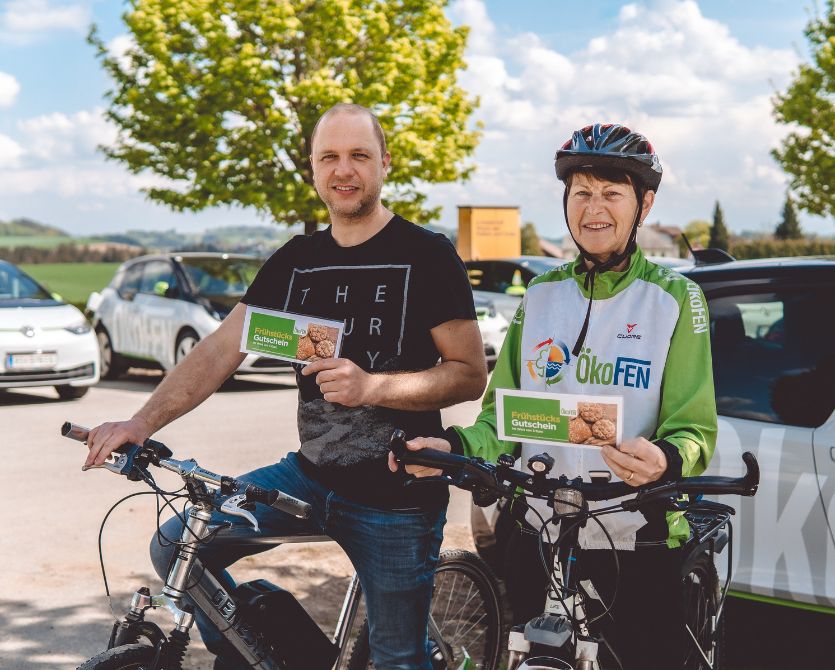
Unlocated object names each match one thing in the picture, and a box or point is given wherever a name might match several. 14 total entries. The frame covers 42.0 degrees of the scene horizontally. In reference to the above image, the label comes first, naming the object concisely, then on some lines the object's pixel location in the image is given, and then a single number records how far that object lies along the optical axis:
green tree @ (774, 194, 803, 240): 86.44
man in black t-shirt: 2.97
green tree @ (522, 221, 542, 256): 97.06
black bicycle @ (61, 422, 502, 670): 2.67
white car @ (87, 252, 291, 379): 14.07
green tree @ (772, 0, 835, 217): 29.53
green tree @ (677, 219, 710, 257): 100.09
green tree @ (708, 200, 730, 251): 96.94
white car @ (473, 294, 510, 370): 15.62
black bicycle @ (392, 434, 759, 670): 2.17
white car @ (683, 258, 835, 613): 3.90
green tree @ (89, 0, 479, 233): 24.19
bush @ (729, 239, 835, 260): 46.00
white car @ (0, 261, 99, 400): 12.28
